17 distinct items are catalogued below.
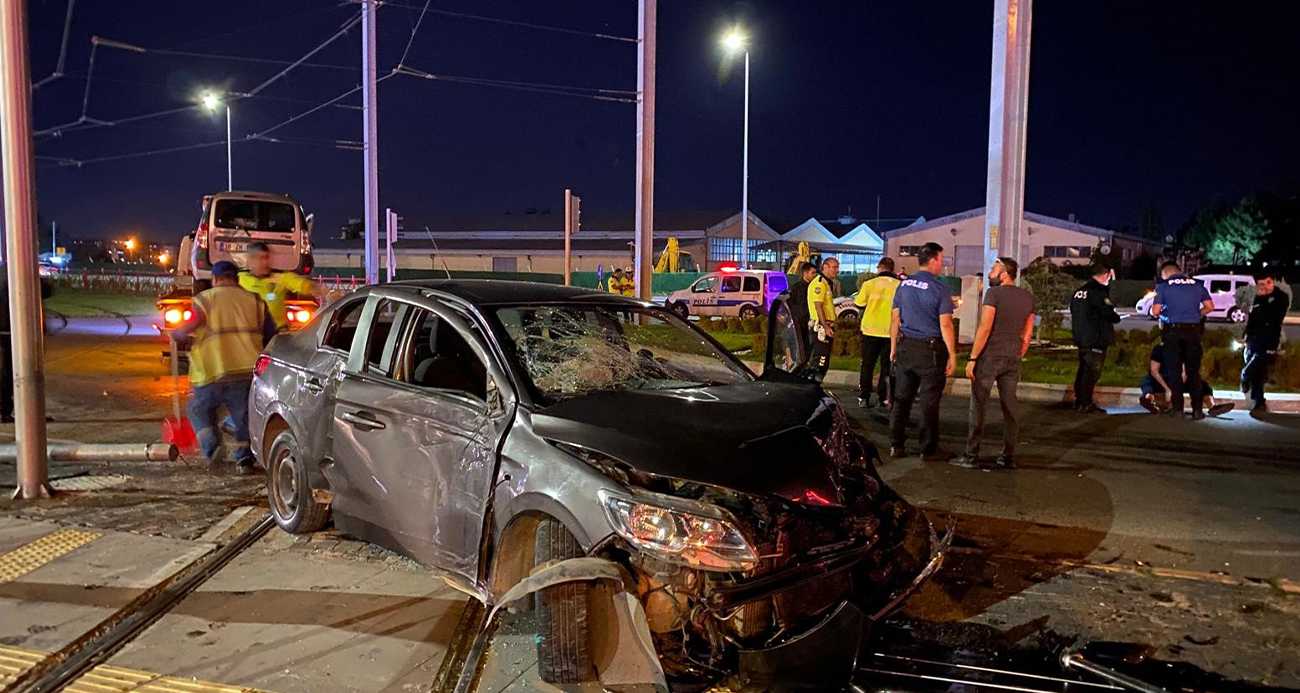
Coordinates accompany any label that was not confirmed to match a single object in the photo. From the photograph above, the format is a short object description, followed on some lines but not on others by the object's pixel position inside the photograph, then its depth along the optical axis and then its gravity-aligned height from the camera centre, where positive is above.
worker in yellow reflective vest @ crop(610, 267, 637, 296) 23.31 -0.14
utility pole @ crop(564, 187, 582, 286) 15.78 +1.08
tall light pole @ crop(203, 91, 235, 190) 25.04 +4.65
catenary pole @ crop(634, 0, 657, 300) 14.48 +2.13
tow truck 14.83 +0.66
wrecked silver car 3.37 -0.81
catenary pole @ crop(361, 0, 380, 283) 20.55 +2.88
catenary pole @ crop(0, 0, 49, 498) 6.29 +0.19
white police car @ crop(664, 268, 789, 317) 28.05 -0.44
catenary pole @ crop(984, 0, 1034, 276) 12.01 +2.02
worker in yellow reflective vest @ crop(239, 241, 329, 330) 8.98 -0.11
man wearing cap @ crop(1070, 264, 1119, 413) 10.78 -0.52
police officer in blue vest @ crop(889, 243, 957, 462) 7.71 -0.47
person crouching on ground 10.93 -1.27
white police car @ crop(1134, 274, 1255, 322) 33.56 -0.13
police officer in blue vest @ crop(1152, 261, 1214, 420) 10.27 -0.41
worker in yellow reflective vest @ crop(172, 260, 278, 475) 7.05 -0.59
